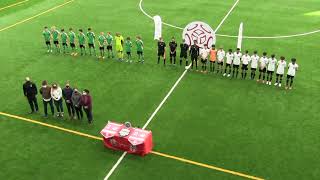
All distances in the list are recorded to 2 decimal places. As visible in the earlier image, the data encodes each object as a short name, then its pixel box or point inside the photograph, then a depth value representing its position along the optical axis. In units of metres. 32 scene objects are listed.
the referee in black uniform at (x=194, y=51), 21.50
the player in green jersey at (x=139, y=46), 22.38
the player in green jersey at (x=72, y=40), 23.56
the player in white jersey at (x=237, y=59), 20.80
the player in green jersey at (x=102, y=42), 23.08
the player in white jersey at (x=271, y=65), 19.89
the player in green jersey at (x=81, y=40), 23.51
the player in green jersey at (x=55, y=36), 23.98
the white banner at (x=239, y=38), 21.94
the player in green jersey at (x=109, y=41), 23.09
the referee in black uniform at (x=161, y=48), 22.14
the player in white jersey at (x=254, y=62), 20.38
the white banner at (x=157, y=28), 23.99
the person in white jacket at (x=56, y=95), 17.25
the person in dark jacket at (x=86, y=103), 16.62
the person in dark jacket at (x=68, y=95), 16.94
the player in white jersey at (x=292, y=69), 19.36
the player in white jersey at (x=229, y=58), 20.91
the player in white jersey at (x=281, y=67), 19.70
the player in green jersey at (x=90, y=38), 23.50
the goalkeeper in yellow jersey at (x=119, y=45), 22.60
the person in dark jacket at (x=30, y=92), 17.42
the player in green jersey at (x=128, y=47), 22.35
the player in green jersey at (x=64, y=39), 23.64
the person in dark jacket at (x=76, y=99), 16.91
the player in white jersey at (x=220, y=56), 20.95
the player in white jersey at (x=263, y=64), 20.09
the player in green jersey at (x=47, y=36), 24.31
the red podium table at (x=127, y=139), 15.21
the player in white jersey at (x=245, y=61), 20.55
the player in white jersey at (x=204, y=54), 21.36
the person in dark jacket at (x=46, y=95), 17.21
